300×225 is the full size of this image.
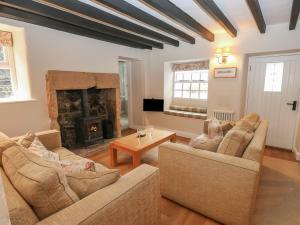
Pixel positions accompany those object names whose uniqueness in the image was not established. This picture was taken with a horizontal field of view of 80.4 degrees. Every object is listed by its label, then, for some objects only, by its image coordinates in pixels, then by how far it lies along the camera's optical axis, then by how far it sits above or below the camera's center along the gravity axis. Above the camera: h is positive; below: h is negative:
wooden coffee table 2.57 -0.90
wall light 3.55 +0.62
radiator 3.79 -0.64
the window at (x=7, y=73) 2.79 +0.22
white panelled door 3.35 -0.17
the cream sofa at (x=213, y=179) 1.52 -0.89
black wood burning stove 3.51 -0.80
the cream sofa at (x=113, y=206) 0.85 -0.65
